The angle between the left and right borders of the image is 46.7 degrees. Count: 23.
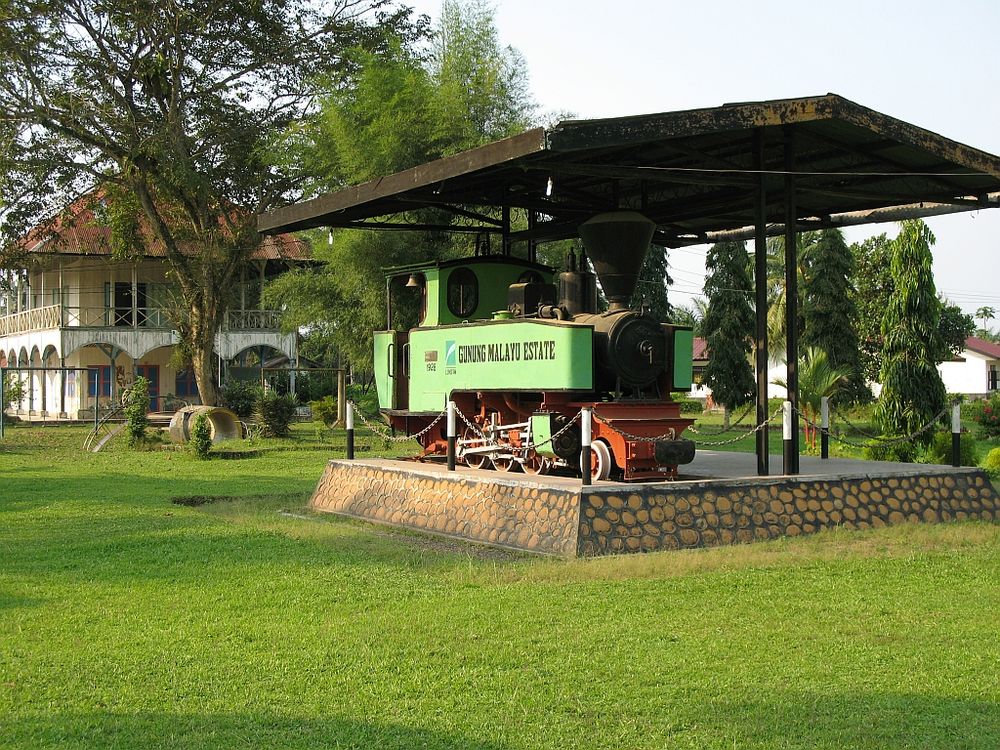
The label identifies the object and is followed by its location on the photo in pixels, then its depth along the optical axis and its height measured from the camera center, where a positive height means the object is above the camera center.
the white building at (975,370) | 69.44 +1.27
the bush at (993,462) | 19.26 -1.22
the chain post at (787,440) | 11.98 -0.51
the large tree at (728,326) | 40.41 +2.33
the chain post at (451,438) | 13.04 -0.50
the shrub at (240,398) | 34.72 -0.09
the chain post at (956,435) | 13.20 -0.51
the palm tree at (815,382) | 23.06 +0.19
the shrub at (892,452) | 19.45 -1.03
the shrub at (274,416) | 28.81 -0.52
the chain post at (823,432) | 14.94 -0.50
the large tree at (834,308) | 38.69 +2.81
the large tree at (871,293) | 42.16 +3.80
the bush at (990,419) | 30.28 -0.76
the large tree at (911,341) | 22.81 +1.04
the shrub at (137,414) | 26.44 -0.42
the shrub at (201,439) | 23.55 -0.89
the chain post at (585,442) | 10.96 -0.47
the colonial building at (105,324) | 39.03 +2.54
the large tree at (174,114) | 26.94 +6.80
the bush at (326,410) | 33.47 -0.45
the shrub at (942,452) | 18.62 -1.00
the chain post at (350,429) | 15.41 -0.46
